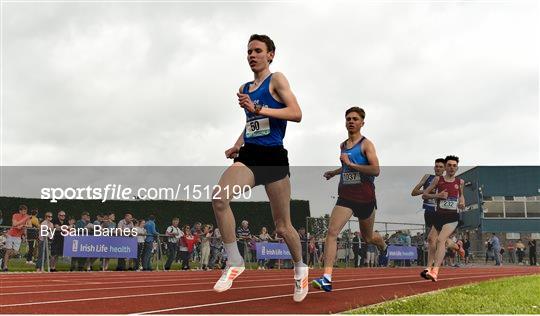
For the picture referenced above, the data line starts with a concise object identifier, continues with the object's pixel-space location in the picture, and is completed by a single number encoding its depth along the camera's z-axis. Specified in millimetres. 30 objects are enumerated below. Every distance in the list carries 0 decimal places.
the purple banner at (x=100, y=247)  14477
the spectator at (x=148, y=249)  15555
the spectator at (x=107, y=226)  15195
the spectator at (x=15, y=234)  13516
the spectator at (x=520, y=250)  31109
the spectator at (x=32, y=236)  14180
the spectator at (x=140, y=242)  15711
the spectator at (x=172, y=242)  16297
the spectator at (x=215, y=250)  17453
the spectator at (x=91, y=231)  14789
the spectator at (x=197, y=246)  17469
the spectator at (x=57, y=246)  14117
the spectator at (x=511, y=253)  31288
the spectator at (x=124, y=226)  15492
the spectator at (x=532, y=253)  27875
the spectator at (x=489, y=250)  31008
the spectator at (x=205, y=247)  17000
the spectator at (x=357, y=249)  21297
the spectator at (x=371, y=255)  21369
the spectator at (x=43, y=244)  13762
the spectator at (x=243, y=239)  18641
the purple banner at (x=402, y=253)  22984
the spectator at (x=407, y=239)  23838
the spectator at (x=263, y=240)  18859
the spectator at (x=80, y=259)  14656
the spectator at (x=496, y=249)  27281
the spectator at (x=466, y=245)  27062
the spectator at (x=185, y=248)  16734
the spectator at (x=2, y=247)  13445
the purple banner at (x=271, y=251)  18891
